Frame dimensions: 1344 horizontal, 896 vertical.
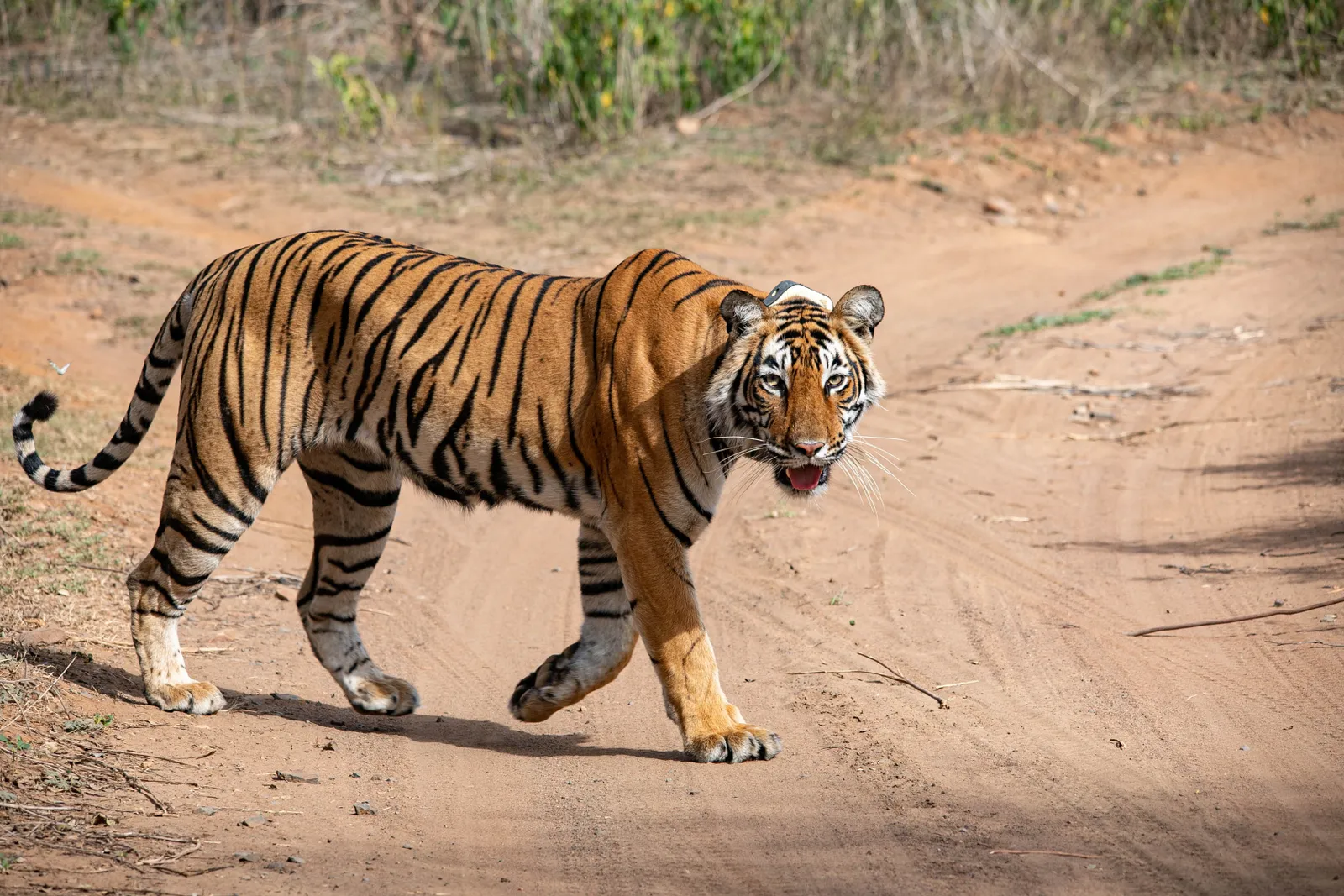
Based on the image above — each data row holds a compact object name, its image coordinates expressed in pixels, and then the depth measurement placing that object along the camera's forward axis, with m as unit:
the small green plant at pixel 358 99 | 29.33
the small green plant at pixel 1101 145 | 28.11
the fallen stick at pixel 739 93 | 29.83
